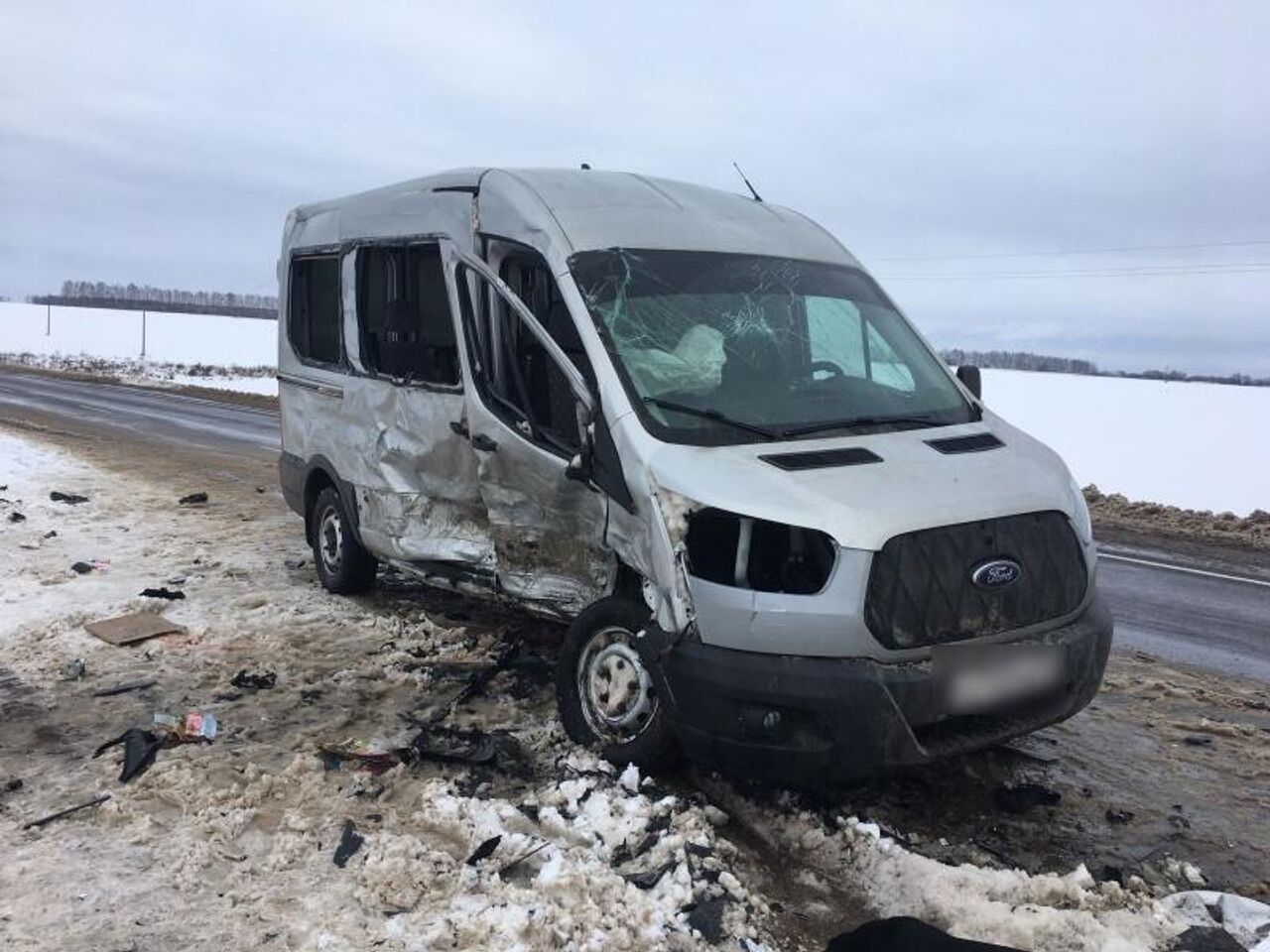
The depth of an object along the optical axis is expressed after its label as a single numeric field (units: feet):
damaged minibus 12.23
